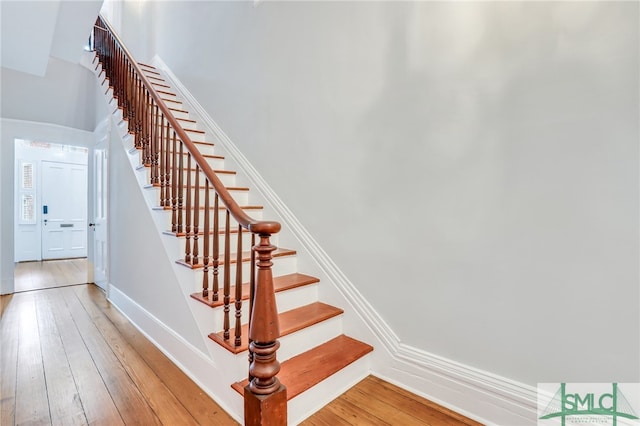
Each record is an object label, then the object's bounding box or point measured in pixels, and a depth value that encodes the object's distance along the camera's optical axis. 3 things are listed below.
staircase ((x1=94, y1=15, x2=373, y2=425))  1.32
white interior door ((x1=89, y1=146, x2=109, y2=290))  3.80
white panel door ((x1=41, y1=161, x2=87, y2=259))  6.50
